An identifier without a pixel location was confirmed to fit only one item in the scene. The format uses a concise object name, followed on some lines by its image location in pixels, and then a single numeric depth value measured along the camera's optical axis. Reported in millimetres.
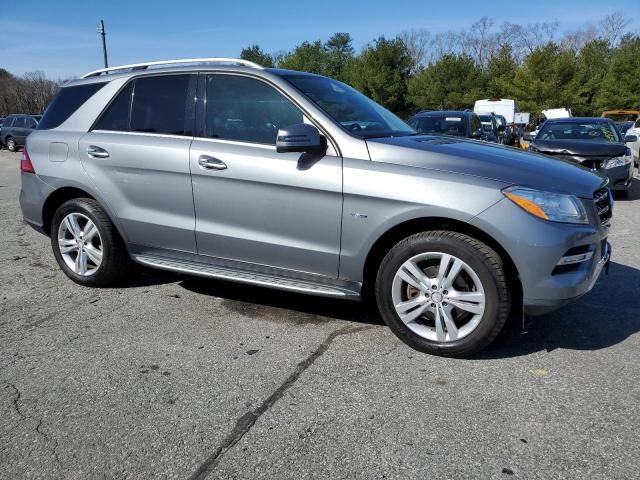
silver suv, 3184
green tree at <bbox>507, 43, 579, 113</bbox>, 45375
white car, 13898
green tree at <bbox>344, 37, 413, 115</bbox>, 49250
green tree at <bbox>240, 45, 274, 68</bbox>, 68750
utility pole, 33500
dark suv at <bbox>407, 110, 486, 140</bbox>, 10648
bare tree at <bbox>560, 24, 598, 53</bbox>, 69194
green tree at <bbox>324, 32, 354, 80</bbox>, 61281
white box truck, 29469
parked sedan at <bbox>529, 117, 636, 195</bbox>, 9320
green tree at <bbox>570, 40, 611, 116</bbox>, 45556
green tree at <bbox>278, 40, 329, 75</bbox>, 60406
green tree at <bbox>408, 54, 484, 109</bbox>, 48938
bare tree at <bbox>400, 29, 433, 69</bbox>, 74750
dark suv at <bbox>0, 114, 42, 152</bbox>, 26703
